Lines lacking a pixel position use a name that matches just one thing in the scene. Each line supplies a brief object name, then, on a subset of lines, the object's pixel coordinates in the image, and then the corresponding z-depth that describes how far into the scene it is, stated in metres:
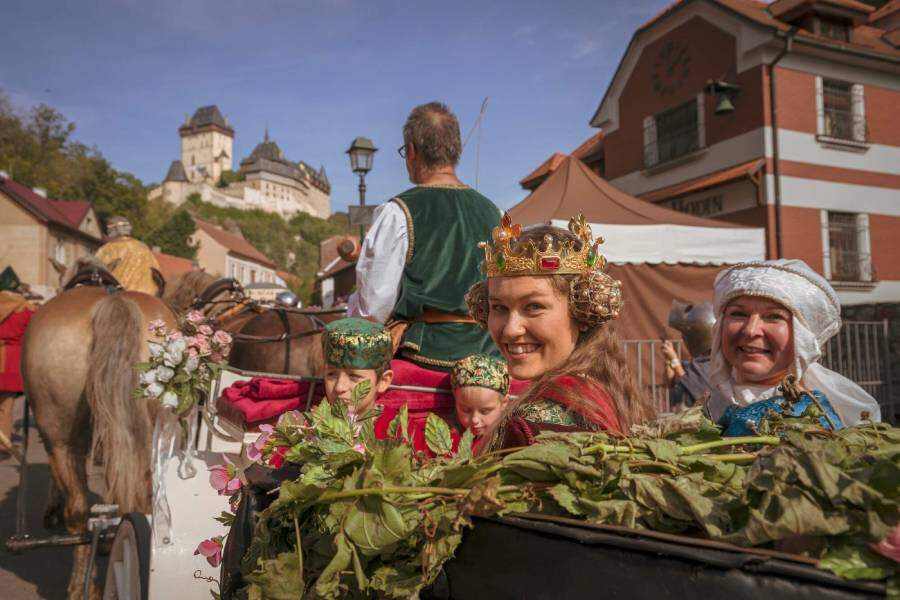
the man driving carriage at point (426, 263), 3.47
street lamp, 11.21
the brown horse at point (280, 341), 5.11
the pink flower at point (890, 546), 0.64
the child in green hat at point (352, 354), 2.82
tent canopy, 8.77
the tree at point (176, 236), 60.41
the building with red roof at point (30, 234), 40.53
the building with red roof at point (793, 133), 17.36
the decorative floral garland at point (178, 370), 3.17
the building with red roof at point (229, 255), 68.75
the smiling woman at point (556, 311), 1.94
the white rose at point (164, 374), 3.17
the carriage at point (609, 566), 0.67
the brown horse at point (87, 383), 4.45
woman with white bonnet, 2.26
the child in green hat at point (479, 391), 3.03
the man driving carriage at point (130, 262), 6.45
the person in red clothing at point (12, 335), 6.94
